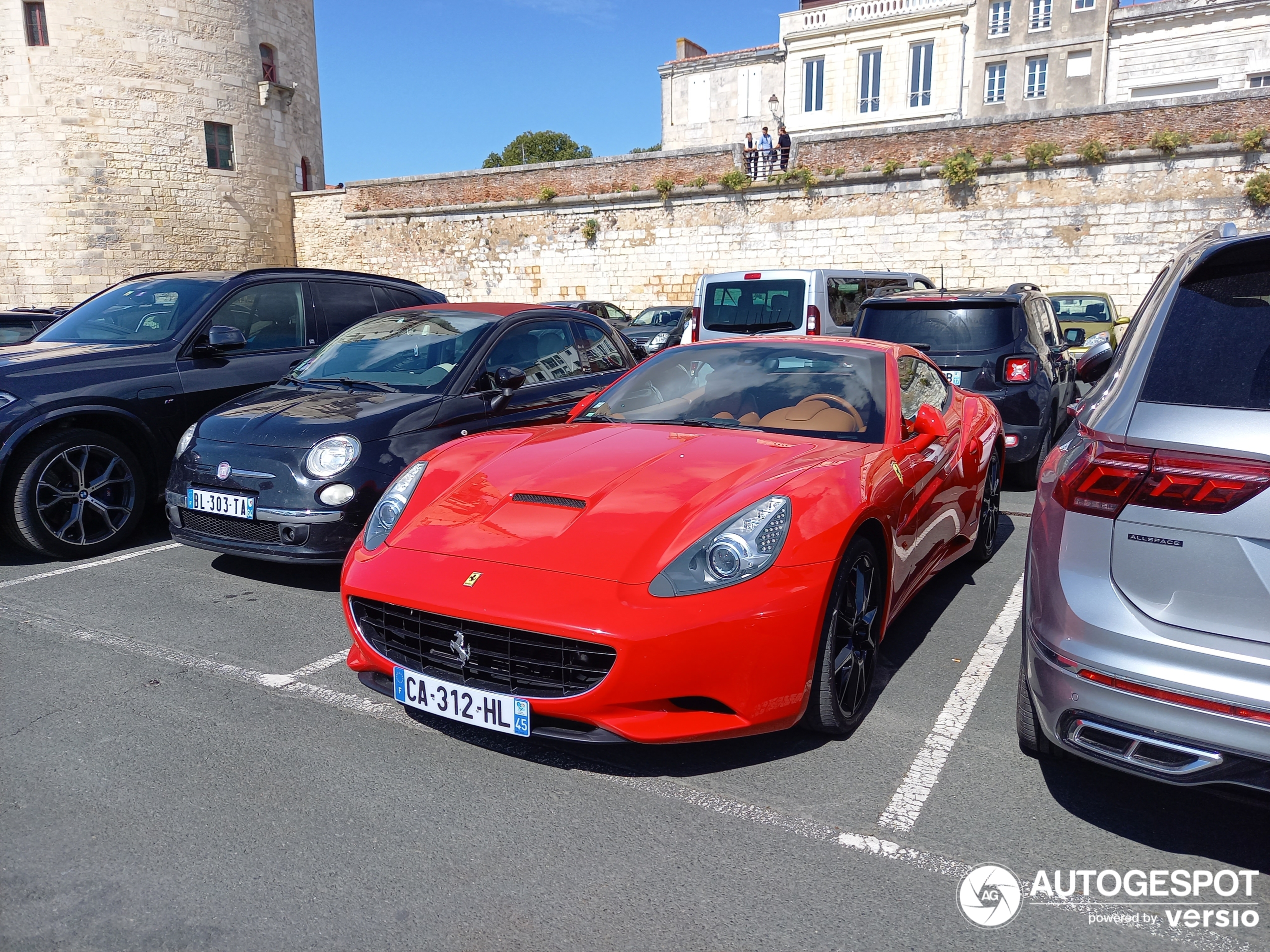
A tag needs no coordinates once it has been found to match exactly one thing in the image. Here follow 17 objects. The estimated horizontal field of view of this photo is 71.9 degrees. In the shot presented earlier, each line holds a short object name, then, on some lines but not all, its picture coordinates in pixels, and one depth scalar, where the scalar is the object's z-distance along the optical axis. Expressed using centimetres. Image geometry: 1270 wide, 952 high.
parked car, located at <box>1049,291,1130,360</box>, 1405
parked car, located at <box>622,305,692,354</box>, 1789
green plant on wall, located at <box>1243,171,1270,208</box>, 1784
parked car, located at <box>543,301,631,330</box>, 2059
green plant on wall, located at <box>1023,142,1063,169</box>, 1978
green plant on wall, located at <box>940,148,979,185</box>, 2066
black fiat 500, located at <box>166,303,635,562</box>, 446
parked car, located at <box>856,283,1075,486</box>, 697
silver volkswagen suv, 195
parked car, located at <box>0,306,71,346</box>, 895
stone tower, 2631
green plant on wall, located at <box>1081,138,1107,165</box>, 1927
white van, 989
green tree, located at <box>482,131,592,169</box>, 6401
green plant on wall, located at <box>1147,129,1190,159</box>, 1845
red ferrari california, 255
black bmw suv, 507
